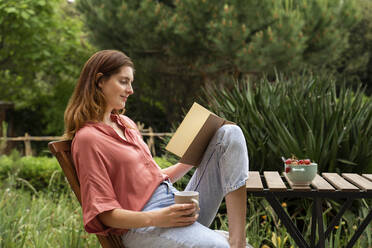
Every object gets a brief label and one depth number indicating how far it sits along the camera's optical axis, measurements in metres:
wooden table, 4.40
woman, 4.09
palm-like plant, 5.85
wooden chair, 4.15
